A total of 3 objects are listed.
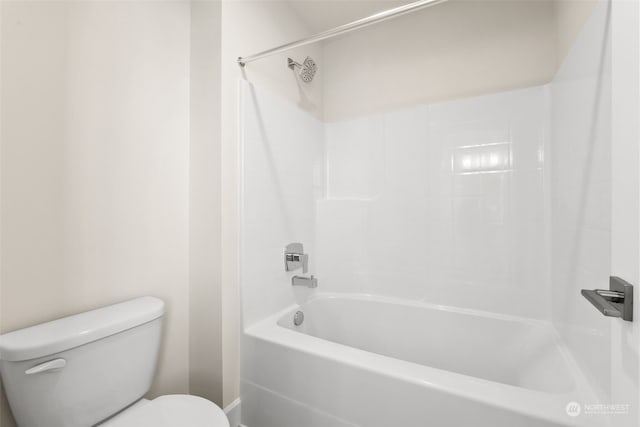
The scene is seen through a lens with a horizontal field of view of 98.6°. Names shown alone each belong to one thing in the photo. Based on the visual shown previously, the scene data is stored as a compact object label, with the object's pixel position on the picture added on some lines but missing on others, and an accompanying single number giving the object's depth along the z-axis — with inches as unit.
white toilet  31.2
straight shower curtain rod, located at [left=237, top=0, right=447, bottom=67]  39.4
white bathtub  35.4
